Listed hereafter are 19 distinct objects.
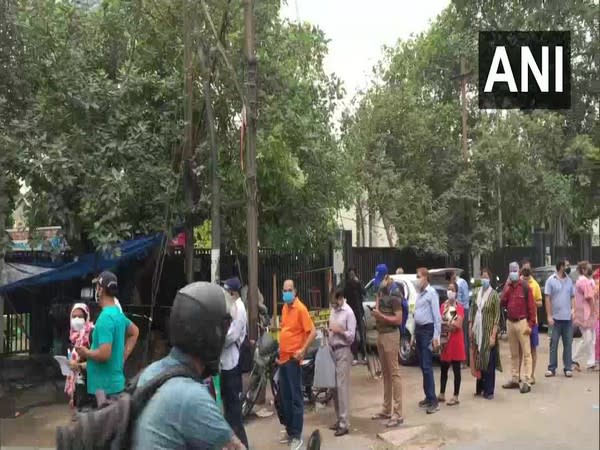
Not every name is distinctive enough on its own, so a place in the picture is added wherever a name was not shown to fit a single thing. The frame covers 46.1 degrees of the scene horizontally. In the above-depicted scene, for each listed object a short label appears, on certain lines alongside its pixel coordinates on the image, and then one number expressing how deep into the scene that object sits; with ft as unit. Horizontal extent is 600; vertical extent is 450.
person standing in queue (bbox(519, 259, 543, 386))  33.12
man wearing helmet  7.35
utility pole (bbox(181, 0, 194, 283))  33.94
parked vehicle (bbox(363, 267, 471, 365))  40.34
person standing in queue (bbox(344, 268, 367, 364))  38.88
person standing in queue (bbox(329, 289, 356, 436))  25.66
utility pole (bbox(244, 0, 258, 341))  29.76
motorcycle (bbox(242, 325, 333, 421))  27.12
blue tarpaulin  35.37
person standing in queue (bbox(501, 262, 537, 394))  31.89
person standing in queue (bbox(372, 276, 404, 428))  26.63
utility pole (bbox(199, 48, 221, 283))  31.71
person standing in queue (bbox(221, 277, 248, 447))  22.66
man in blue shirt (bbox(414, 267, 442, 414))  28.46
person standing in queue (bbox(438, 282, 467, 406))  29.53
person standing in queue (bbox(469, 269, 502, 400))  30.25
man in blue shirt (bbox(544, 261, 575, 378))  34.76
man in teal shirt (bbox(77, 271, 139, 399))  18.12
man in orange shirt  24.20
